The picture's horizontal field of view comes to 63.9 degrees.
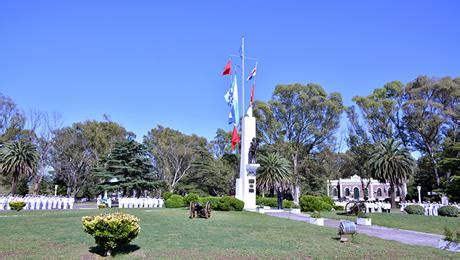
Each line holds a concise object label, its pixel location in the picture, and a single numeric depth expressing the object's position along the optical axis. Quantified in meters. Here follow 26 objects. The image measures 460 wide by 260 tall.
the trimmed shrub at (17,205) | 27.89
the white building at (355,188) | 83.38
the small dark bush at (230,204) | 26.27
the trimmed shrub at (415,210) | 29.52
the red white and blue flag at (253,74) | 31.50
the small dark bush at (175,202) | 33.31
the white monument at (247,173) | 29.53
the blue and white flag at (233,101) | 31.62
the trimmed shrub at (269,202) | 33.88
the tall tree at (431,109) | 44.72
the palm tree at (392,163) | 40.31
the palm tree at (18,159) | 39.50
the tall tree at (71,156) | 51.57
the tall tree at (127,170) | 45.06
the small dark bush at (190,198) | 29.45
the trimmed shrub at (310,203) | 28.86
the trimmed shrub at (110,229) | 8.98
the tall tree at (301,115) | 51.22
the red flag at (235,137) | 31.91
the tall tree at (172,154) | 56.03
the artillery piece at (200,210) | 19.76
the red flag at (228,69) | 31.66
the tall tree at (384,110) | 49.31
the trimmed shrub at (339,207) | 34.81
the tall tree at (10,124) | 45.84
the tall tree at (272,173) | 35.25
